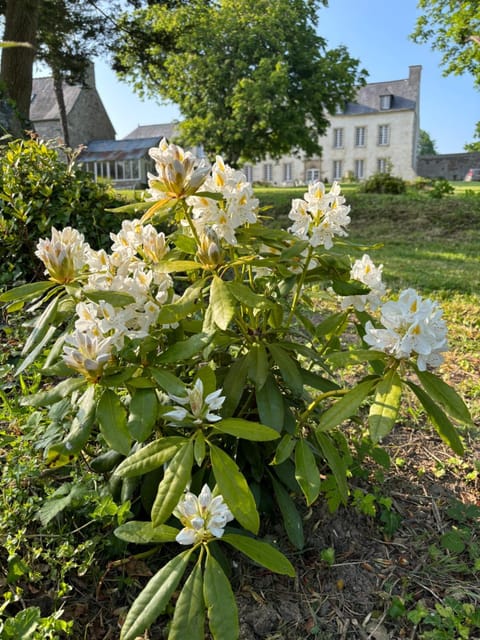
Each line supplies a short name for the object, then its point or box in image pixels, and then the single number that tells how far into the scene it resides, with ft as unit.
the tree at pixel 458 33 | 36.81
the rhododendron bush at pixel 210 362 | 3.00
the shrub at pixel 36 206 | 8.16
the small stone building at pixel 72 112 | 84.94
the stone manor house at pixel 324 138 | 86.79
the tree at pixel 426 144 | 221.60
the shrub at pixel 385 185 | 40.14
